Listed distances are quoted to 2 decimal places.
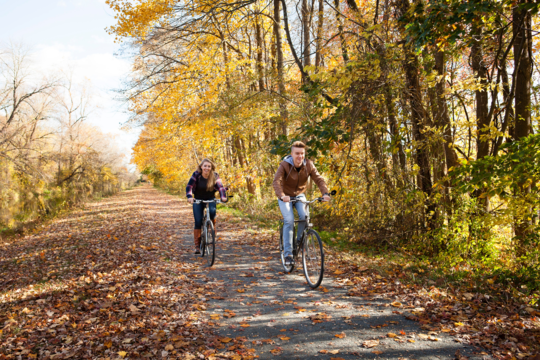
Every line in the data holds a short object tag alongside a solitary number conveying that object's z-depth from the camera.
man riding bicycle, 5.77
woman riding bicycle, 7.54
